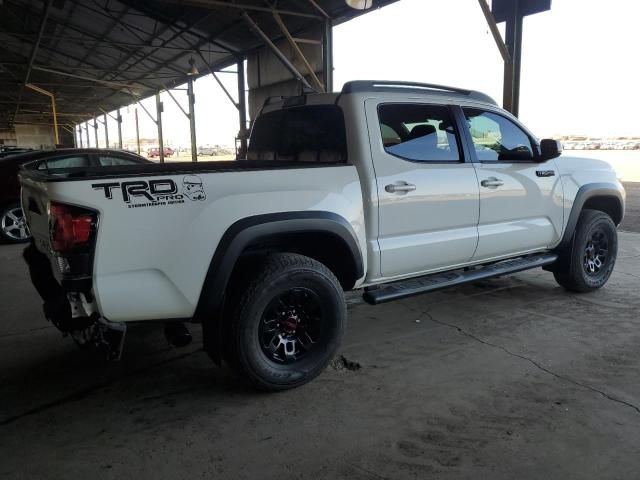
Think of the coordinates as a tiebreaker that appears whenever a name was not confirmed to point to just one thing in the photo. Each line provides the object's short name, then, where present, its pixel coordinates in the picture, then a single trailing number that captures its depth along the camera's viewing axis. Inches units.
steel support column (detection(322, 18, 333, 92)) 487.5
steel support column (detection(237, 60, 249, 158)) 663.1
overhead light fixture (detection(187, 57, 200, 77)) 659.4
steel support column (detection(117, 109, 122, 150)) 1400.2
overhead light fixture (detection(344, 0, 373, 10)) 385.7
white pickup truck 100.5
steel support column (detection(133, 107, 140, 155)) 1211.1
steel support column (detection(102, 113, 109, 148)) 1531.0
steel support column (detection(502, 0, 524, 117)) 331.6
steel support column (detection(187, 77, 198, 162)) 783.7
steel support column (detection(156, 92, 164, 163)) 962.7
